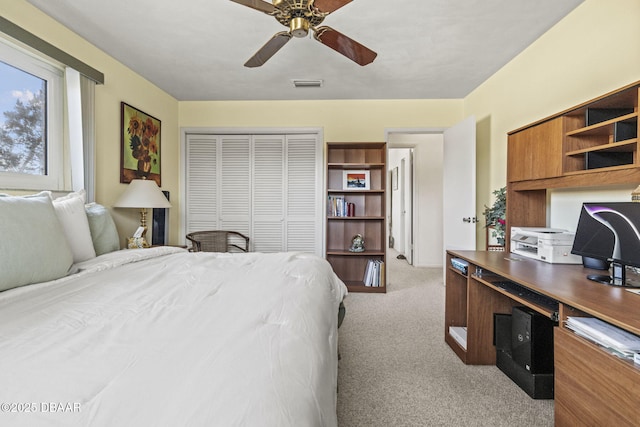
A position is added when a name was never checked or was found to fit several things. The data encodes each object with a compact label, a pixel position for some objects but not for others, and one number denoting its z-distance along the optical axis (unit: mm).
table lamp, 2678
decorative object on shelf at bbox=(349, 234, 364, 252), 3862
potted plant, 2700
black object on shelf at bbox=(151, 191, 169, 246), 3469
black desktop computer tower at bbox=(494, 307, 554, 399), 1678
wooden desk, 983
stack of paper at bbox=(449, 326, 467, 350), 2118
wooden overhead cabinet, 1502
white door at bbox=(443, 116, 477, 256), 3232
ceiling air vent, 3346
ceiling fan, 1580
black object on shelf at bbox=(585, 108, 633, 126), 1682
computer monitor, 1404
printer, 1835
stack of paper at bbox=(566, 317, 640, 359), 1010
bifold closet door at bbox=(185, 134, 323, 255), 4082
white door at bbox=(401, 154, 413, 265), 5609
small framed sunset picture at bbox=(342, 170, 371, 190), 3982
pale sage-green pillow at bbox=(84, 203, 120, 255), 2045
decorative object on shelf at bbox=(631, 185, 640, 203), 1317
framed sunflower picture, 2961
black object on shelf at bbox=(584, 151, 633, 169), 1650
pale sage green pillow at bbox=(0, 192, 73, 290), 1253
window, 1975
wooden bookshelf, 4016
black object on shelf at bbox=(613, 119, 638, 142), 1491
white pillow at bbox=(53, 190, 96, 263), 1738
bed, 532
